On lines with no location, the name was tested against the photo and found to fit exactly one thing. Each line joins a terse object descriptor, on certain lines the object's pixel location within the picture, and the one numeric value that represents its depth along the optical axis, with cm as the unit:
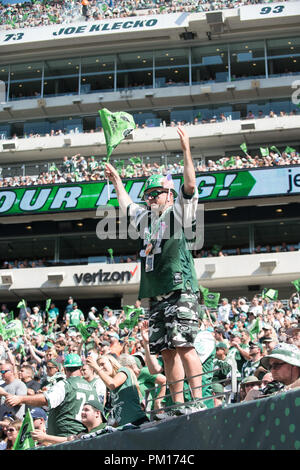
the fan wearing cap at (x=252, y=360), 1598
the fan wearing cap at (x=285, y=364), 871
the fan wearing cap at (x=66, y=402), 1216
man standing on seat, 987
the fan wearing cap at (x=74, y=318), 4116
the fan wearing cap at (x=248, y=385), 1287
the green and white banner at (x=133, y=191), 5497
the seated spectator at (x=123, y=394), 1144
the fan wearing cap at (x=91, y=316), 4180
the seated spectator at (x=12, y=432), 1587
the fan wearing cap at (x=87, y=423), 1180
